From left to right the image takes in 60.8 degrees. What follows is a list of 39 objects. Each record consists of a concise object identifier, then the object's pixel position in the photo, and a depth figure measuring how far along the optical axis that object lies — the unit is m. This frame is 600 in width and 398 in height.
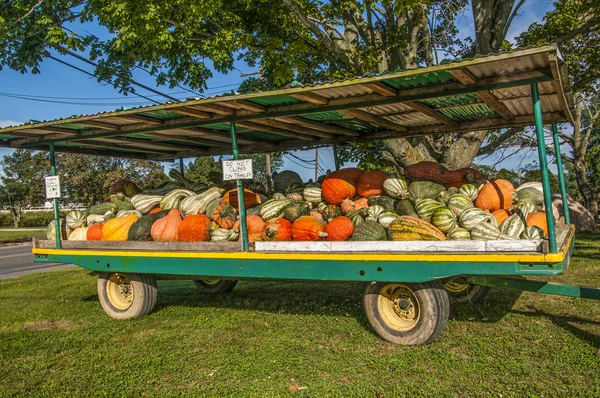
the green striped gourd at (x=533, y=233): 4.95
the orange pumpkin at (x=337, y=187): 6.47
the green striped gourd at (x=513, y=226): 5.23
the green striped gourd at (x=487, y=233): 5.12
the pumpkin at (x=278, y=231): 5.97
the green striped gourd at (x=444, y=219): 5.51
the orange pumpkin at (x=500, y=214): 5.68
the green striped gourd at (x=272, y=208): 6.57
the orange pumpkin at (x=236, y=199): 6.81
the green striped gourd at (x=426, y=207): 5.81
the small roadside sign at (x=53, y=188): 7.21
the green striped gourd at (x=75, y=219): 7.90
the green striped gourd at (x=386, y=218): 5.82
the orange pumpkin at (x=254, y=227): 6.28
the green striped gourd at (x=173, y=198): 7.34
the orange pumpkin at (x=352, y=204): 6.34
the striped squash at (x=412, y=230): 5.32
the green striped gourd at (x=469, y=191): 6.08
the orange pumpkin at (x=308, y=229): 5.84
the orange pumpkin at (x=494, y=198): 5.87
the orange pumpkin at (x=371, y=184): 6.54
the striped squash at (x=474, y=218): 5.40
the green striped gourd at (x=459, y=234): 5.31
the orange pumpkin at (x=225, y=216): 6.59
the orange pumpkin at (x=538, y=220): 5.28
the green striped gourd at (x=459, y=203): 5.70
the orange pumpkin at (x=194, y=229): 6.46
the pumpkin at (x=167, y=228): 6.68
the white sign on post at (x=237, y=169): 5.67
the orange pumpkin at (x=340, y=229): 5.78
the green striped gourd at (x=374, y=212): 5.98
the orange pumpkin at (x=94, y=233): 7.45
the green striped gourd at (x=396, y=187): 6.23
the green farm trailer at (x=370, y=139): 4.53
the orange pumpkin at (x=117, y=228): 7.10
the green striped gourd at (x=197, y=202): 7.04
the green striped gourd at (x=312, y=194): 6.87
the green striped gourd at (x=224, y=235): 6.37
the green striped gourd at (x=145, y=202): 7.70
